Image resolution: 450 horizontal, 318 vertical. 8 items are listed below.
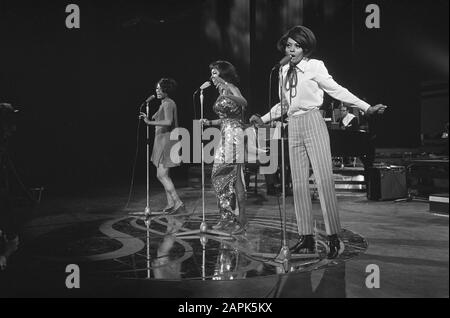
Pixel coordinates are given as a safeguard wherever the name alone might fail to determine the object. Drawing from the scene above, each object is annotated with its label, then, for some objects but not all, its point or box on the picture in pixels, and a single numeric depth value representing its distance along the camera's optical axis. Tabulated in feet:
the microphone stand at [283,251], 9.27
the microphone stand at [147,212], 17.12
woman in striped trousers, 9.94
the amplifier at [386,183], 22.38
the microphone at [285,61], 9.70
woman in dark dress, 16.76
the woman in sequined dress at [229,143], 13.60
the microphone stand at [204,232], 13.65
